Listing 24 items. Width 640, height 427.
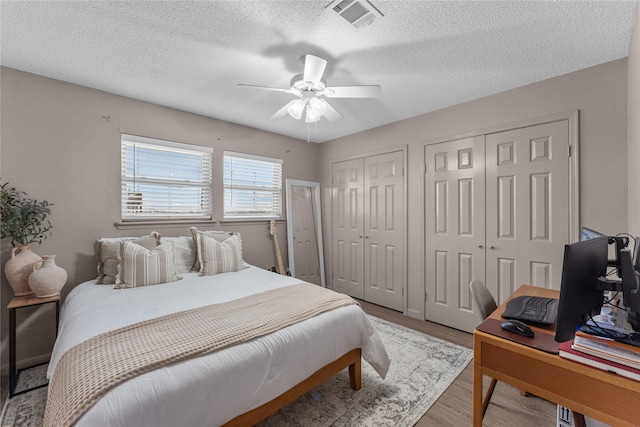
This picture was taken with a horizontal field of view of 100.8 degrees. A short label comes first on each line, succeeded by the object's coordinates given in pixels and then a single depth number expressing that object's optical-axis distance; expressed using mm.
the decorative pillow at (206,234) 2865
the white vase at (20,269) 2053
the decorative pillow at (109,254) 2361
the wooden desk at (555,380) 881
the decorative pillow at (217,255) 2744
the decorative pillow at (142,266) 2285
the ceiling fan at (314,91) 1886
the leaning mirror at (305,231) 4117
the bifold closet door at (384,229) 3506
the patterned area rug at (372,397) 1700
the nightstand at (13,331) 1916
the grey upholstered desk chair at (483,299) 1723
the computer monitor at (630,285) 968
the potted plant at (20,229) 2047
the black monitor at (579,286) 920
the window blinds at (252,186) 3572
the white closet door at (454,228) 2828
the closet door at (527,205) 2348
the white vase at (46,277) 2027
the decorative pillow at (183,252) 2765
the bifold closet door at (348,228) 4008
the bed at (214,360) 1079
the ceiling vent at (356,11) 1488
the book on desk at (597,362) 878
